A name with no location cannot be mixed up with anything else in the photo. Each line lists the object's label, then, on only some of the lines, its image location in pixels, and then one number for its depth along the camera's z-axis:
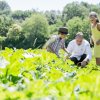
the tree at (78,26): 92.96
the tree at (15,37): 82.25
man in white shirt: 9.56
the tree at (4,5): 193.07
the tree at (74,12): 114.29
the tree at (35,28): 90.09
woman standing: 7.90
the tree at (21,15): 127.69
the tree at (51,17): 120.16
